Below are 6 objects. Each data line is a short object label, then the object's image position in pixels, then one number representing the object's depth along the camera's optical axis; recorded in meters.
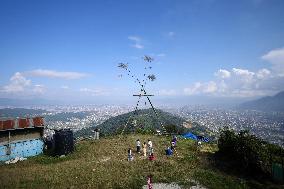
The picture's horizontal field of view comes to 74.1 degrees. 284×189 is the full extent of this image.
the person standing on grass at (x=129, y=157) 20.84
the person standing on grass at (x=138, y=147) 23.71
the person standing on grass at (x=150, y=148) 21.72
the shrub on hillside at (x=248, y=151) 18.04
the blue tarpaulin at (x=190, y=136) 32.57
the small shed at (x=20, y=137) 24.42
